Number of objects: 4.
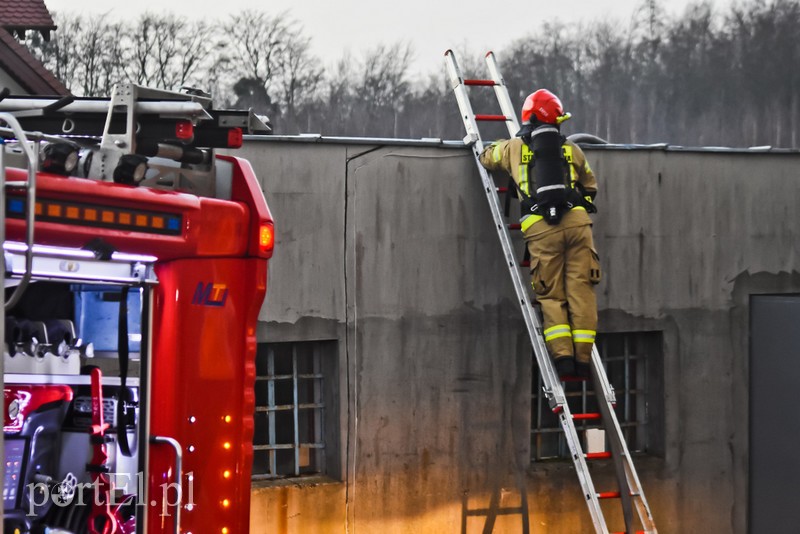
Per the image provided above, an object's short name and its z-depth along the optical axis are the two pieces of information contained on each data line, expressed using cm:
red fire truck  838
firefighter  1443
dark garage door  1752
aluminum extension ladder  1427
